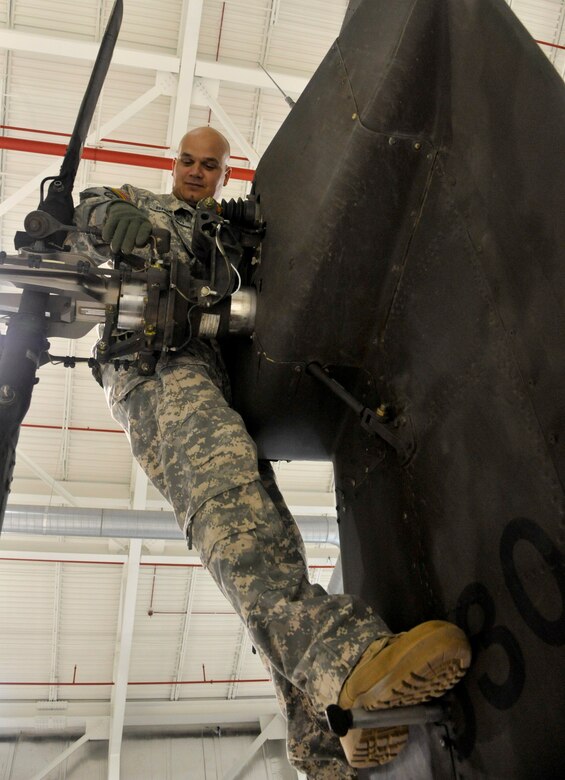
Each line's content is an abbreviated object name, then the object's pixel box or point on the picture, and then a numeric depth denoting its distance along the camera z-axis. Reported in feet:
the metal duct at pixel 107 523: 25.82
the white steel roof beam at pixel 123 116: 20.97
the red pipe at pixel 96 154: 21.99
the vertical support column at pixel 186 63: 19.89
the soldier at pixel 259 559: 4.70
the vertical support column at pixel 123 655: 28.89
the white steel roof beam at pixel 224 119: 21.09
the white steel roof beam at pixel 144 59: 19.57
